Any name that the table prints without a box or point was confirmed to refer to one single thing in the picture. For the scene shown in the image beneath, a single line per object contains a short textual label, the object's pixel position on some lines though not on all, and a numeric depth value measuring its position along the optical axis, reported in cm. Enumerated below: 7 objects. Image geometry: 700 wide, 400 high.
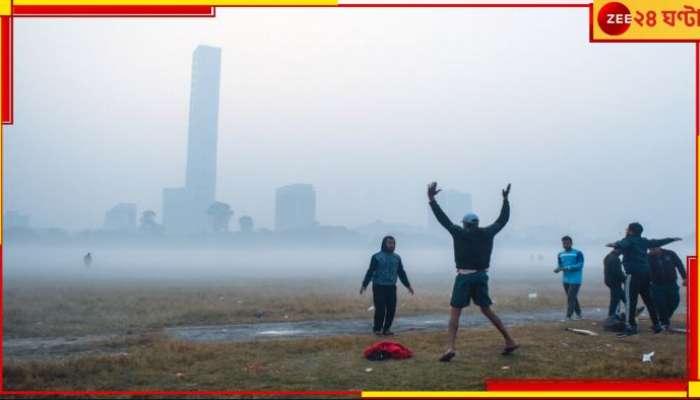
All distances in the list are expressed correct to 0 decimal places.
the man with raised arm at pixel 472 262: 867
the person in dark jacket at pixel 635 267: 1117
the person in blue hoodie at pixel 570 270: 1385
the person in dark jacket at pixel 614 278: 1269
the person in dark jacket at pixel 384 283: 1203
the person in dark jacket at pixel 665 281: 1206
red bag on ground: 890
